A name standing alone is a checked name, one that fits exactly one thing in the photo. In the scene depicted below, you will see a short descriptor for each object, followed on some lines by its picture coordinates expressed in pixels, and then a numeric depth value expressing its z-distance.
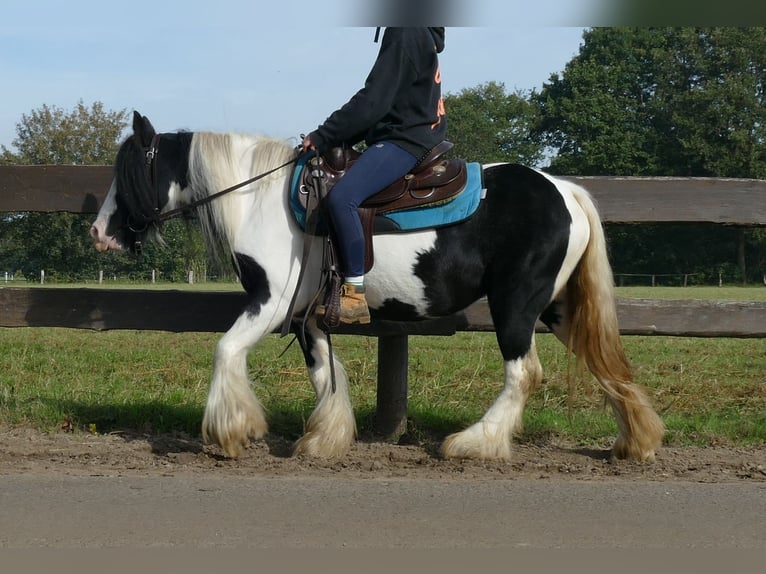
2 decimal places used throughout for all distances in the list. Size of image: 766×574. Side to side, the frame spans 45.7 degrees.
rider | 4.88
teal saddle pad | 5.06
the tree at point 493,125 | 72.44
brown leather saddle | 5.05
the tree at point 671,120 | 53.97
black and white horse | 5.07
